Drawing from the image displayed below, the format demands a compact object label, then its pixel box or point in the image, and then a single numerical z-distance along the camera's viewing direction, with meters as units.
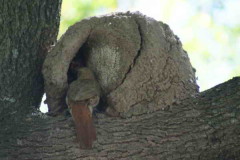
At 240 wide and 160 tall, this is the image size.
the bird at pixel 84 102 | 7.09
